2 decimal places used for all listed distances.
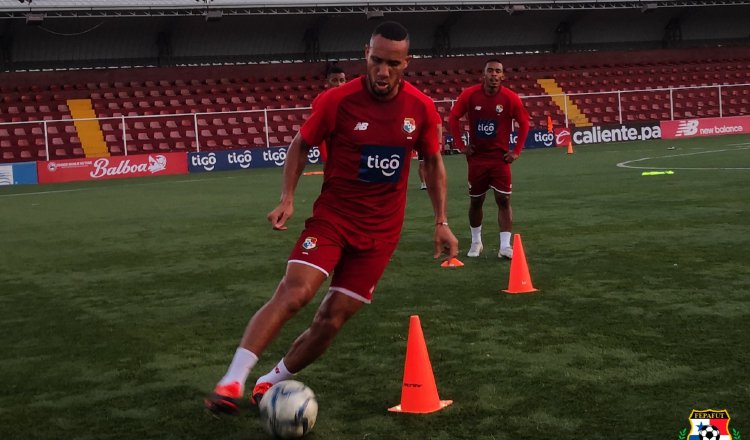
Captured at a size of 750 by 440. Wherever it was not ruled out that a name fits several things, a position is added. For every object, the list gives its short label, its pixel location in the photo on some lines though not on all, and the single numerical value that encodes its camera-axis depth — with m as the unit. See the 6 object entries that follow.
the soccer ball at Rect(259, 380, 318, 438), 4.80
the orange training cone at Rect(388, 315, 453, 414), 5.18
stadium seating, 33.59
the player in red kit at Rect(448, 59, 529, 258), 11.19
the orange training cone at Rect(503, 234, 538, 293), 8.56
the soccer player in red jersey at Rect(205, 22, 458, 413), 5.24
